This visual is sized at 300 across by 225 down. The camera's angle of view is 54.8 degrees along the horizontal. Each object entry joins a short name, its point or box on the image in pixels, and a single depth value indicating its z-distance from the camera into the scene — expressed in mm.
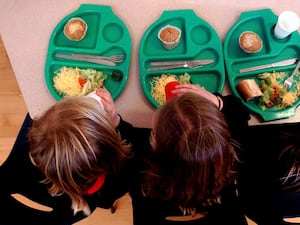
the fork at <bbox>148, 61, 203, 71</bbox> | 870
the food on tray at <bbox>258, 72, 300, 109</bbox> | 832
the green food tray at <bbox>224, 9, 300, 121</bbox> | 834
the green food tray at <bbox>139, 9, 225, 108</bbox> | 867
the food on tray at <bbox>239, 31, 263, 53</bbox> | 875
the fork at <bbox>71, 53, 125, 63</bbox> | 875
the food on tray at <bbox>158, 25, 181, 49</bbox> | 867
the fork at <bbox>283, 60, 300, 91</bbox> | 854
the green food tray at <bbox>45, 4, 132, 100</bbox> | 868
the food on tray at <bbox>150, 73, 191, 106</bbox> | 846
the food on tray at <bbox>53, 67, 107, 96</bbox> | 839
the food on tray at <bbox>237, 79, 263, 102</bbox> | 819
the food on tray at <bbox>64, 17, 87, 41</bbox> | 883
